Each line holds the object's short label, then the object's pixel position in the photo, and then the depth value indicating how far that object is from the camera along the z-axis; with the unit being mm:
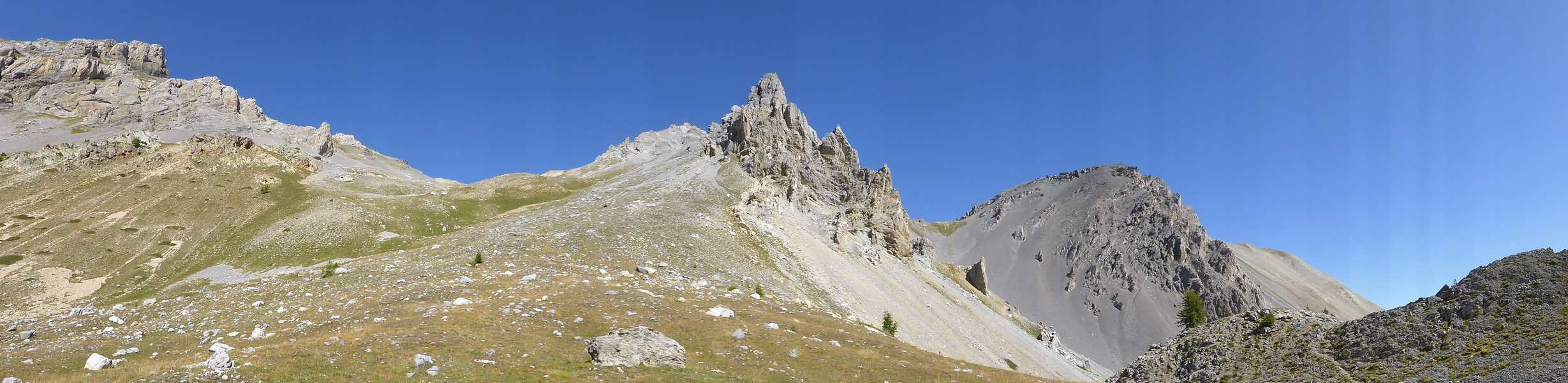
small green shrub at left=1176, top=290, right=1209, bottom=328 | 64125
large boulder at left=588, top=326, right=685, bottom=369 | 21859
